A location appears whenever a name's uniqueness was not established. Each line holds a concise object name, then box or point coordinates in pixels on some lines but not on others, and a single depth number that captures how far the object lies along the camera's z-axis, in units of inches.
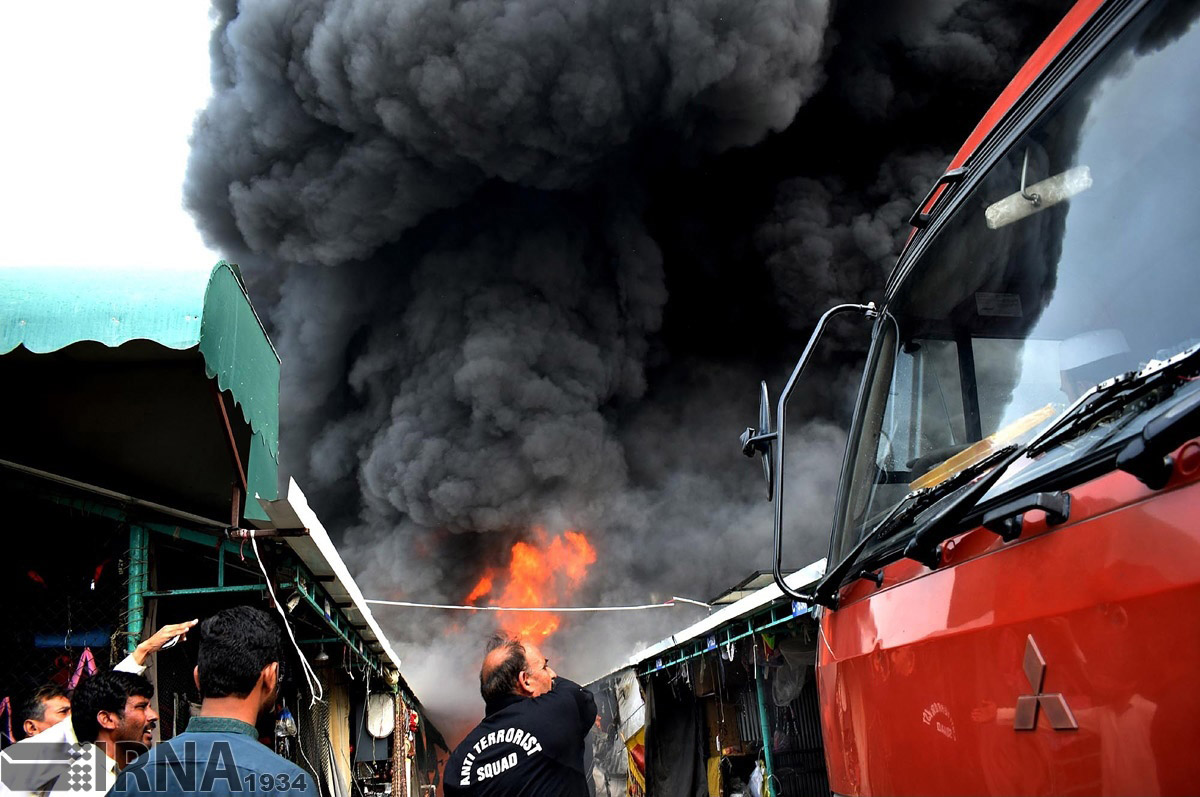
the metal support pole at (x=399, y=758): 324.5
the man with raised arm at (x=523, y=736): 108.7
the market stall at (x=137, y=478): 120.3
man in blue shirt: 66.9
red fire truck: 47.6
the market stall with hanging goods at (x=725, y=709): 229.5
